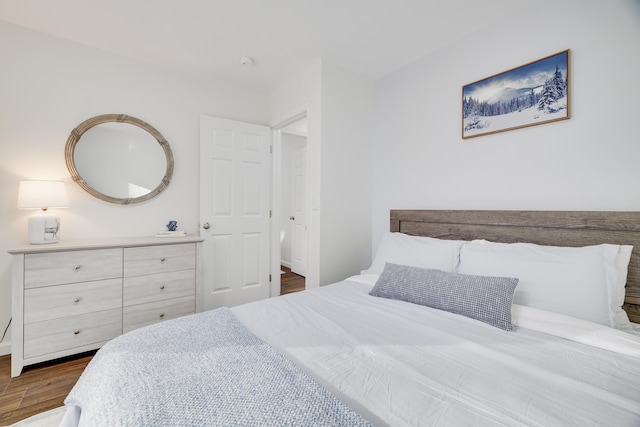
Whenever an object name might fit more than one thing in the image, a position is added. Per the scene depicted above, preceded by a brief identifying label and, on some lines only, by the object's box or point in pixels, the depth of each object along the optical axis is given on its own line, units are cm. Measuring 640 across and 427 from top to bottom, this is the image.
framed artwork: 168
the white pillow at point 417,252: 180
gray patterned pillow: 130
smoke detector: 249
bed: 74
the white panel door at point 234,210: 284
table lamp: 198
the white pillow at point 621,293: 128
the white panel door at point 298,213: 463
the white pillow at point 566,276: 129
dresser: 183
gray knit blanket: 69
